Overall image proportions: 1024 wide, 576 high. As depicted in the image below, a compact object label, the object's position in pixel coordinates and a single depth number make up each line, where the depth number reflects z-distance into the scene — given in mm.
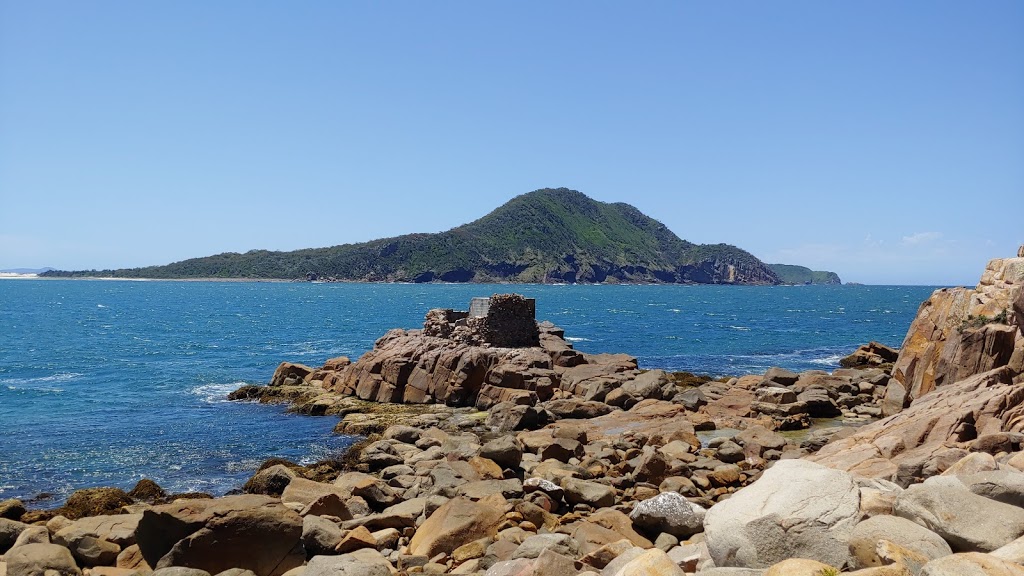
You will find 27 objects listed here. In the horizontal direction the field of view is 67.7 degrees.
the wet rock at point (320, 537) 13078
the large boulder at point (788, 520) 8211
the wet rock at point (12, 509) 16859
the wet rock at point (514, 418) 25578
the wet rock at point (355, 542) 13188
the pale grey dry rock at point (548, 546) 11458
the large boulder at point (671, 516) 12859
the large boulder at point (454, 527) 13078
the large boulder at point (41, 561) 12211
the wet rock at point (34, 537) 13711
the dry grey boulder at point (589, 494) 15664
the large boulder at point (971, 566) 6312
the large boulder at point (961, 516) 7953
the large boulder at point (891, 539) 7477
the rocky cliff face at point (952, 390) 15305
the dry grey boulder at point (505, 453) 18609
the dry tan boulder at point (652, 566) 7738
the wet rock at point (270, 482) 18391
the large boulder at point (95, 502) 17859
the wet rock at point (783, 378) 32031
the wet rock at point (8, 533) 14391
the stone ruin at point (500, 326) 36625
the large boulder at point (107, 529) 13742
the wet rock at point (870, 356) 43375
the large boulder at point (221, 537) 12023
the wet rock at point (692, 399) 28000
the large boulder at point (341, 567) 10656
